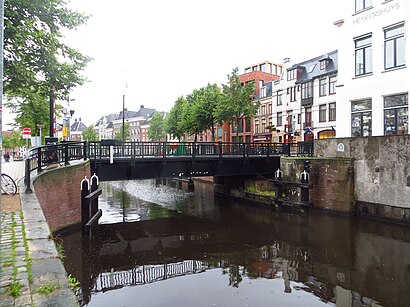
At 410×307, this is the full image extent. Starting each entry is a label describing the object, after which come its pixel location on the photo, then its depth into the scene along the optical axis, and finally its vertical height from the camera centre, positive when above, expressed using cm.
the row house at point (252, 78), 4888 +1013
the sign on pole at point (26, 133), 1854 +84
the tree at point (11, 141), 5522 +116
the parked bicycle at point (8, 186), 920 -112
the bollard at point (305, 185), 1920 -232
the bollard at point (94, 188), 1549 -197
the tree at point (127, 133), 7325 +324
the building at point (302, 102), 3447 +517
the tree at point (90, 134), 7781 +325
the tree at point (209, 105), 3734 +481
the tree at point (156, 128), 6167 +355
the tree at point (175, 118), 4623 +408
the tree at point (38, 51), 980 +320
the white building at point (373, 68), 1695 +436
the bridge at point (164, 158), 1468 -61
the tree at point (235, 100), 3334 +475
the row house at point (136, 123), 8938 +713
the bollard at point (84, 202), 1373 -233
